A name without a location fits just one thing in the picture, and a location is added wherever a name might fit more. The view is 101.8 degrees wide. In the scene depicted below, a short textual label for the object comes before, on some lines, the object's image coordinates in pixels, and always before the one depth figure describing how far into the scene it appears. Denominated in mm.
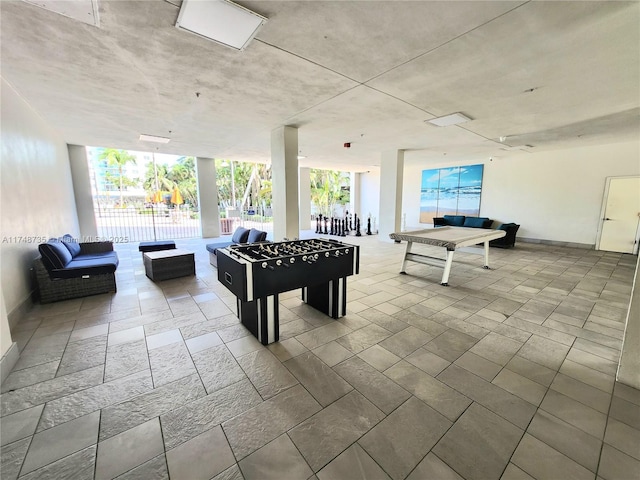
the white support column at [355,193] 13688
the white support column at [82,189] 7082
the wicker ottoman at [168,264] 4578
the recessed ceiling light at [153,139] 5948
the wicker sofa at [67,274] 3557
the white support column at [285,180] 5184
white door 6777
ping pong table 4457
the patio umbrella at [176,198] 9227
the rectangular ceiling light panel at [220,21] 1966
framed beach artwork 9727
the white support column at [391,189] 7824
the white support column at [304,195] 11352
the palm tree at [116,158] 14758
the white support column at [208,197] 9031
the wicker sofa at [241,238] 5246
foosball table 2479
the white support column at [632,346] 2059
